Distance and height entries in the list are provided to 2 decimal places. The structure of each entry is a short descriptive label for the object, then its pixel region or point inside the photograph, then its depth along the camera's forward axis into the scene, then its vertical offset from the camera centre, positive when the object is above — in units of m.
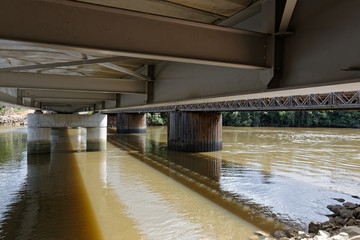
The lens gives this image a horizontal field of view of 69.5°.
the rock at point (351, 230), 4.88 -2.06
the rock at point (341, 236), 4.53 -2.01
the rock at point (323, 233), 5.15 -2.23
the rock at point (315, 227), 5.93 -2.38
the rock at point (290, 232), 5.65 -2.43
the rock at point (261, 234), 5.94 -2.56
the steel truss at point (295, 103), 11.35 +1.10
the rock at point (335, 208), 7.04 -2.37
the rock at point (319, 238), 4.82 -2.13
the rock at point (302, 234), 5.45 -2.35
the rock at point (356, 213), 6.38 -2.21
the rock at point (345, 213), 6.49 -2.27
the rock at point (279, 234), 5.74 -2.47
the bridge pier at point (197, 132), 19.56 -0.71
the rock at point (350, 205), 7.05 -2.26
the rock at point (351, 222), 5.86 -2.23
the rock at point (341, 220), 6.14 -2.32
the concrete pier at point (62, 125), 18.47 -0.58
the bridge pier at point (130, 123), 41.25 -0.16
